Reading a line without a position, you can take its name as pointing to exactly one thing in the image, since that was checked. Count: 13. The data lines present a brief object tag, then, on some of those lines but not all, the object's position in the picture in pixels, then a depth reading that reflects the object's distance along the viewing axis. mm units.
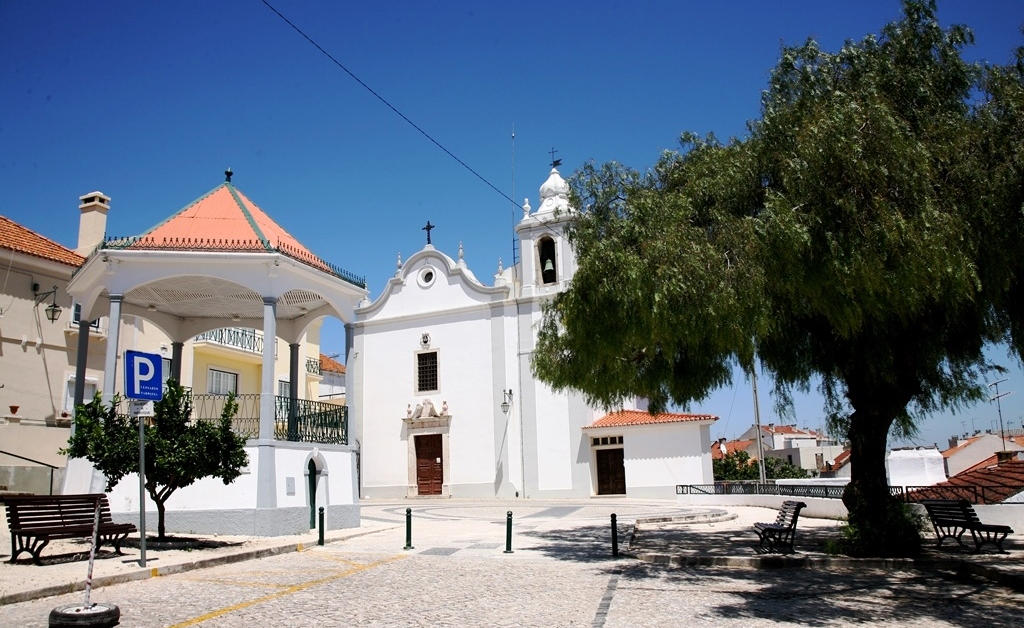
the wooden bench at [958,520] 11555
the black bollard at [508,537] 12789
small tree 11656
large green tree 8734
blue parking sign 10016
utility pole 30678
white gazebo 14336
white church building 30547
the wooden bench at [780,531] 12045
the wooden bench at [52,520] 10250
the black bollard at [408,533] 13531
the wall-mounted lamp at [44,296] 19216
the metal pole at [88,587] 7030
